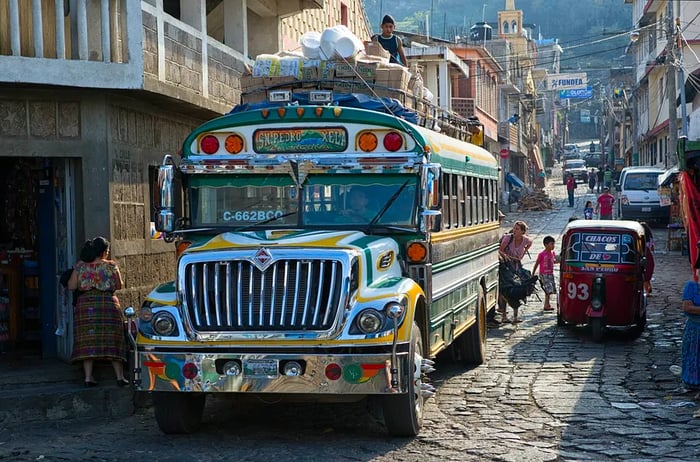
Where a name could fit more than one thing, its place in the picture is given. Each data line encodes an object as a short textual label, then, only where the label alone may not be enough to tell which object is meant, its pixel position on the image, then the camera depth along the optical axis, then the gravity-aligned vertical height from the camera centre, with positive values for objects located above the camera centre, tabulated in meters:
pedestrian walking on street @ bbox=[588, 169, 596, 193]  61.32 +0.43
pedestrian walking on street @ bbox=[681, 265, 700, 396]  9.60 -1.44
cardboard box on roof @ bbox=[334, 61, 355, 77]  10.52 +1.27
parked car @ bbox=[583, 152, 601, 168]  91.69 +2.57
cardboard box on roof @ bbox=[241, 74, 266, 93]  10.51 +1.18
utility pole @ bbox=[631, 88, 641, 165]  55.25 +3.38
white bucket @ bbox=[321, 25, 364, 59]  10.54 +1.55
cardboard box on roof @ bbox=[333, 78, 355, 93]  10.42 +1.09
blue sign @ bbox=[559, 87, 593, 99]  61.58 +5.80
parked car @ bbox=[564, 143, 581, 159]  104.75 +3.83
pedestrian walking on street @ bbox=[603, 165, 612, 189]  60.62 +0.58
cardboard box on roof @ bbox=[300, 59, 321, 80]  10.62 +1.29
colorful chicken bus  7.65 -0.53
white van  35.12 -0.38
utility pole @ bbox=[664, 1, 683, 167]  34.38 +3.55
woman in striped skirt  10.16 -1.07
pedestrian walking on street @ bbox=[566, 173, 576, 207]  48.56 +0.04
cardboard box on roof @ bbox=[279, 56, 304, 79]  10.55 +1.32
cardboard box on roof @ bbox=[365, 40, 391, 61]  11.48 +1.60
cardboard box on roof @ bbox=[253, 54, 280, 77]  10.52 +1.33
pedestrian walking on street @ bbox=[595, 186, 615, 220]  31.75 -0.53
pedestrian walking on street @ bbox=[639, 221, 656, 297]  14.44 -1.08
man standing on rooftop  13.34 +1.94
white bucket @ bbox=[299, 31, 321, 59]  10.87 +1.57
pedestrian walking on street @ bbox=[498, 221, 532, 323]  15.98 -0.94
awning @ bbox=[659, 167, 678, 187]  25.22 +0.20
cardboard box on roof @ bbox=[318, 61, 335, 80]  10.56 +1.27
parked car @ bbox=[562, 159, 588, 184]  73.44 +1.48
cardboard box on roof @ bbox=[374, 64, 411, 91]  10.40 +1.17
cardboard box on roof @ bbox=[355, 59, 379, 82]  10.52 +1.27
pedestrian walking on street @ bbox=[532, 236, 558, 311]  17.05 -1.30
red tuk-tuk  13.71 -1.18
